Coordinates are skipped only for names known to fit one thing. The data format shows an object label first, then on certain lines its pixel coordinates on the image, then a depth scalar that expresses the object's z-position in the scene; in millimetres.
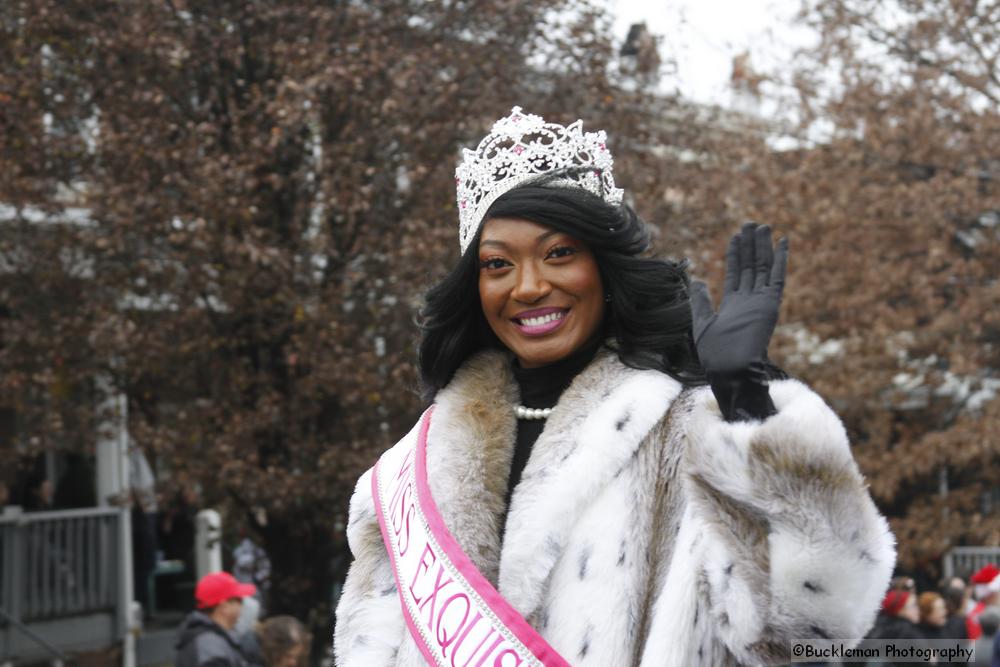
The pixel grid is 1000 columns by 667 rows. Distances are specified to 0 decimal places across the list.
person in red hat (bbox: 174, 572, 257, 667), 6449
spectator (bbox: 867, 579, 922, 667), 7848
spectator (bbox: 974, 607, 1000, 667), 7316
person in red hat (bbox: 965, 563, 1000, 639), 8422
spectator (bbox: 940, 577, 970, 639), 9055
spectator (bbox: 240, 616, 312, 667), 6496
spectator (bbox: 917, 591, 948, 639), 8422
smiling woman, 2172
